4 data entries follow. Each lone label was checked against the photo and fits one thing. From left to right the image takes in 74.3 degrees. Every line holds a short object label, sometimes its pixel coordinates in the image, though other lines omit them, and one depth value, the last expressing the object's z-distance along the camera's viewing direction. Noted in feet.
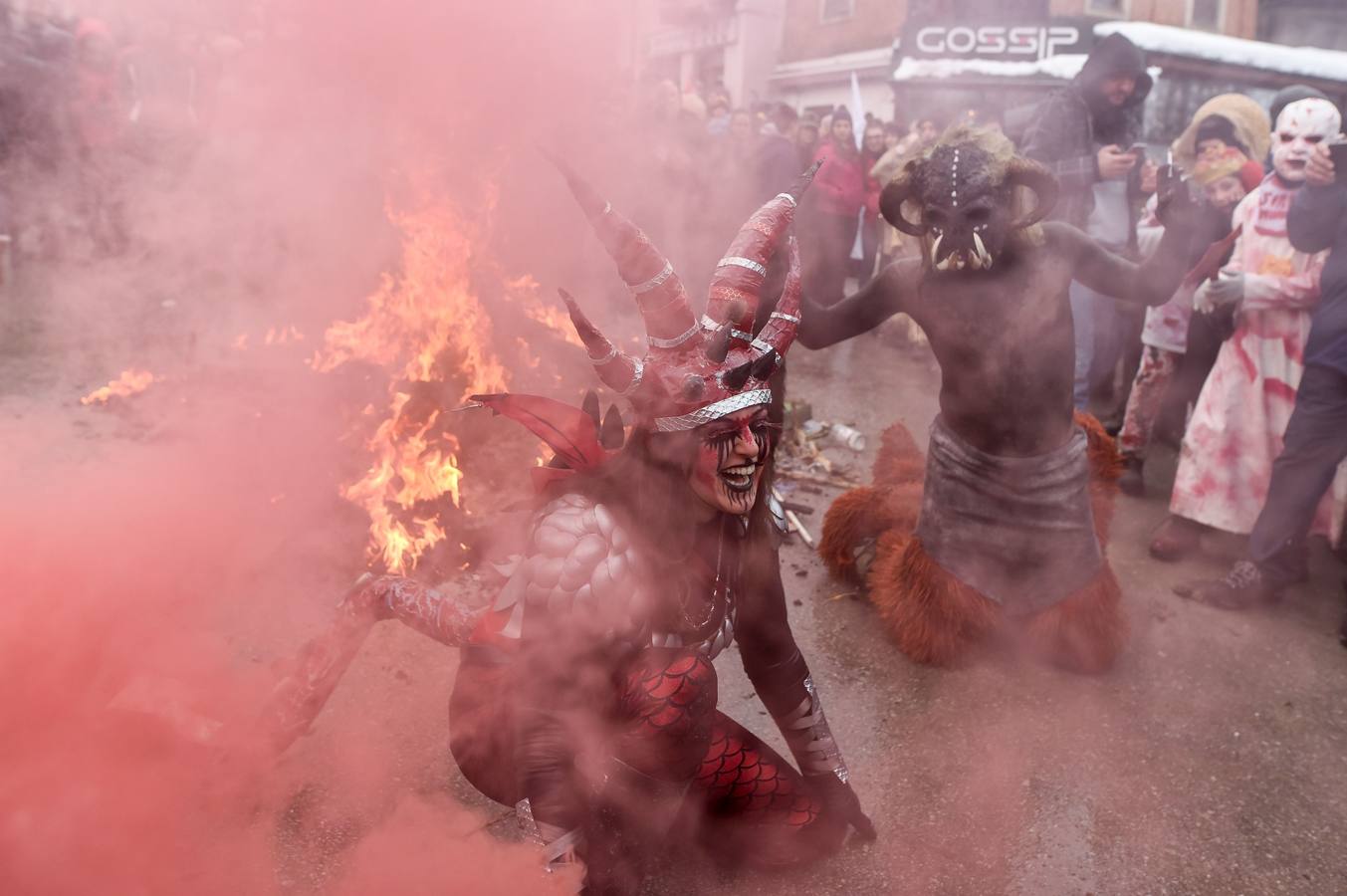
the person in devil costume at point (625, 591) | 5.95
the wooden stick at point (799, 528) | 14.66
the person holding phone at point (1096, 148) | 18.07
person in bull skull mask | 9.93
